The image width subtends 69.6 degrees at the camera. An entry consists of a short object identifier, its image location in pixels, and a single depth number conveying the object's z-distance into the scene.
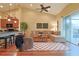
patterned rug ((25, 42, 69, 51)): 1.60
